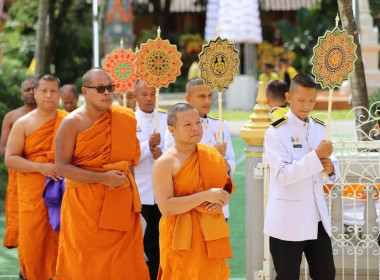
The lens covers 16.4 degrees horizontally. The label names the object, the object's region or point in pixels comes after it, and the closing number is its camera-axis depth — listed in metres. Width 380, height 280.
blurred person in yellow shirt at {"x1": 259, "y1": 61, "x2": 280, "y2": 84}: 29.96
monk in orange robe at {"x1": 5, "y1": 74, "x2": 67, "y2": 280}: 11.30
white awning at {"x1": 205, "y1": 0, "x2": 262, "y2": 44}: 41.91
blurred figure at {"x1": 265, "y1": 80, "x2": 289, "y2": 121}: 11.28
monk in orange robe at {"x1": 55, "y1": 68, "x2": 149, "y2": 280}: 9.37
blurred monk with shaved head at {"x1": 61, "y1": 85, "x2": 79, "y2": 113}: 13.08
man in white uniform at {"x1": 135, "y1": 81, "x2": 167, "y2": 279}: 10.92
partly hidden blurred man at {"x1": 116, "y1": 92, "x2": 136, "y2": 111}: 12.30
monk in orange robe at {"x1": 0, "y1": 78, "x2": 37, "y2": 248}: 12.71
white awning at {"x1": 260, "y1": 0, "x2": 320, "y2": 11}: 57.59
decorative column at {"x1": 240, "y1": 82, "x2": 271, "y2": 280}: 10.04
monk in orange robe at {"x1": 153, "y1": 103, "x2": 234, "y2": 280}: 7.96
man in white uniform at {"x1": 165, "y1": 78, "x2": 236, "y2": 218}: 10.02
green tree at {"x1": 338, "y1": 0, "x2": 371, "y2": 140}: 13.52
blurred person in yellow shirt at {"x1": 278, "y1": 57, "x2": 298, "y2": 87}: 28.62
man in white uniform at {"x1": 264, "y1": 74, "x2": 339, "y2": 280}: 8.36
